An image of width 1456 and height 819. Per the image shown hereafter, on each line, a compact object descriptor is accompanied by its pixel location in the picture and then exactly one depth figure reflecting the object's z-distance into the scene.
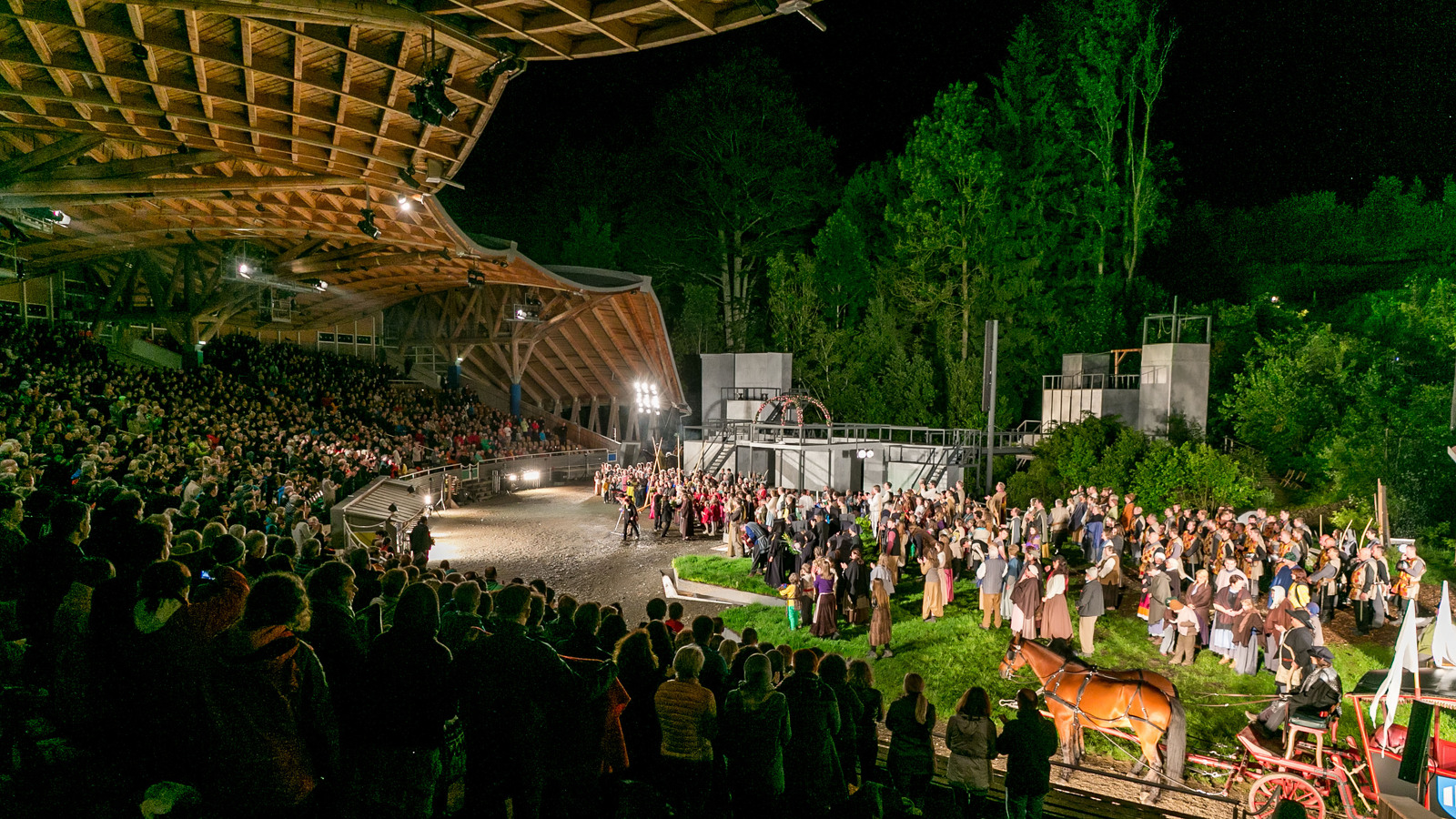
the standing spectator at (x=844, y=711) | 4.07
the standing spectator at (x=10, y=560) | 3.56
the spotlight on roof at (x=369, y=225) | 13.63
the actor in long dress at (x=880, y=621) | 9.62
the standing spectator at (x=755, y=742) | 3.46
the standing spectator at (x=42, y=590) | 3.09
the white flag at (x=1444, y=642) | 4.97
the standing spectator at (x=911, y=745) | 4.18
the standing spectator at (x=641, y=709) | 3.61
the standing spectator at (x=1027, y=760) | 4.30
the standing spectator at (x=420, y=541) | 12.27
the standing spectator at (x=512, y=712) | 2.94
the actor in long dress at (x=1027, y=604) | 9.20
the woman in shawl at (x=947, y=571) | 11.03
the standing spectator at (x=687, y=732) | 3.42
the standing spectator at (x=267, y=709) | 2.47
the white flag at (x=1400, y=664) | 4.45
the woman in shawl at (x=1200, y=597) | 9.07
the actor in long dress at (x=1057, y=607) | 8.93
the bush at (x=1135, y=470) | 14.62
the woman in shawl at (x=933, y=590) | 10.86
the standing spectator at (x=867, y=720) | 4.28
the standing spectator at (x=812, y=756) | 3.63
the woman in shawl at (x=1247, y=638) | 8.51
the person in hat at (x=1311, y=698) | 5.63
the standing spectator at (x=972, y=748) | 4.39
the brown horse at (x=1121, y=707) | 6.27
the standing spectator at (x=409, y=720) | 2.69
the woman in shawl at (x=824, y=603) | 10.05
